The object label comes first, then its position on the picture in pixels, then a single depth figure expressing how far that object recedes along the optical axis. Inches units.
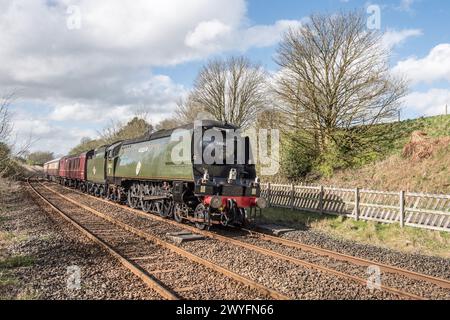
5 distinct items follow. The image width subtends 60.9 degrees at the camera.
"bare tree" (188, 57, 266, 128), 1229.1
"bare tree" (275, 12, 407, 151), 735.7
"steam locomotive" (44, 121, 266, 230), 438.9
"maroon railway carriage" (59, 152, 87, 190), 1069.1
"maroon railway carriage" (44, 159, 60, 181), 1710.3
